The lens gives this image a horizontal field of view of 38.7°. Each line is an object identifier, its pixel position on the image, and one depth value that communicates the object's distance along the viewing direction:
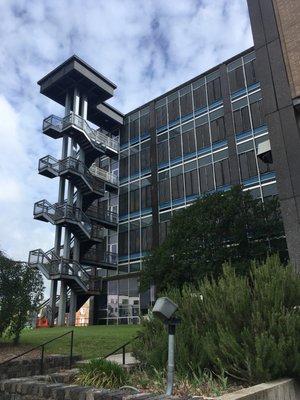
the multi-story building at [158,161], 34.09
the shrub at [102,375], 7.52
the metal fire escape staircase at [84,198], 35.84
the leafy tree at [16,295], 14.63
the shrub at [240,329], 6.62
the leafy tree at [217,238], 22.34
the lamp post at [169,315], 6.52
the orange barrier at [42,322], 33.88
